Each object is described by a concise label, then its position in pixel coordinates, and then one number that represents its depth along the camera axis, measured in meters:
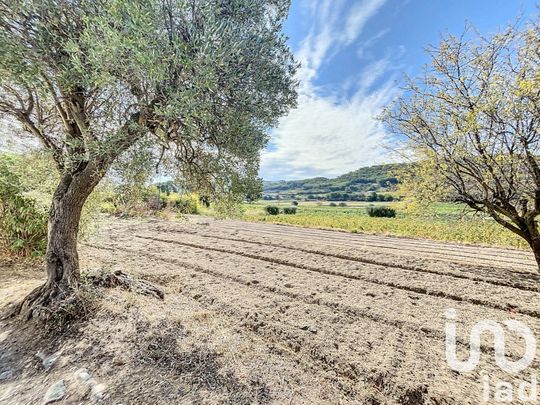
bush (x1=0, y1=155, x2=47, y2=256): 6.69
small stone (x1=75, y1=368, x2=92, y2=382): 3.18
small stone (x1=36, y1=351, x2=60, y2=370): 3.47
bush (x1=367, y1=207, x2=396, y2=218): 38.39
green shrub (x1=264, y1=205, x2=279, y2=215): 41.06
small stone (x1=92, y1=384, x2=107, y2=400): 2.91
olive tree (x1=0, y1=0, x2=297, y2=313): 2.71
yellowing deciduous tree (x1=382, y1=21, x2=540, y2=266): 5.24
